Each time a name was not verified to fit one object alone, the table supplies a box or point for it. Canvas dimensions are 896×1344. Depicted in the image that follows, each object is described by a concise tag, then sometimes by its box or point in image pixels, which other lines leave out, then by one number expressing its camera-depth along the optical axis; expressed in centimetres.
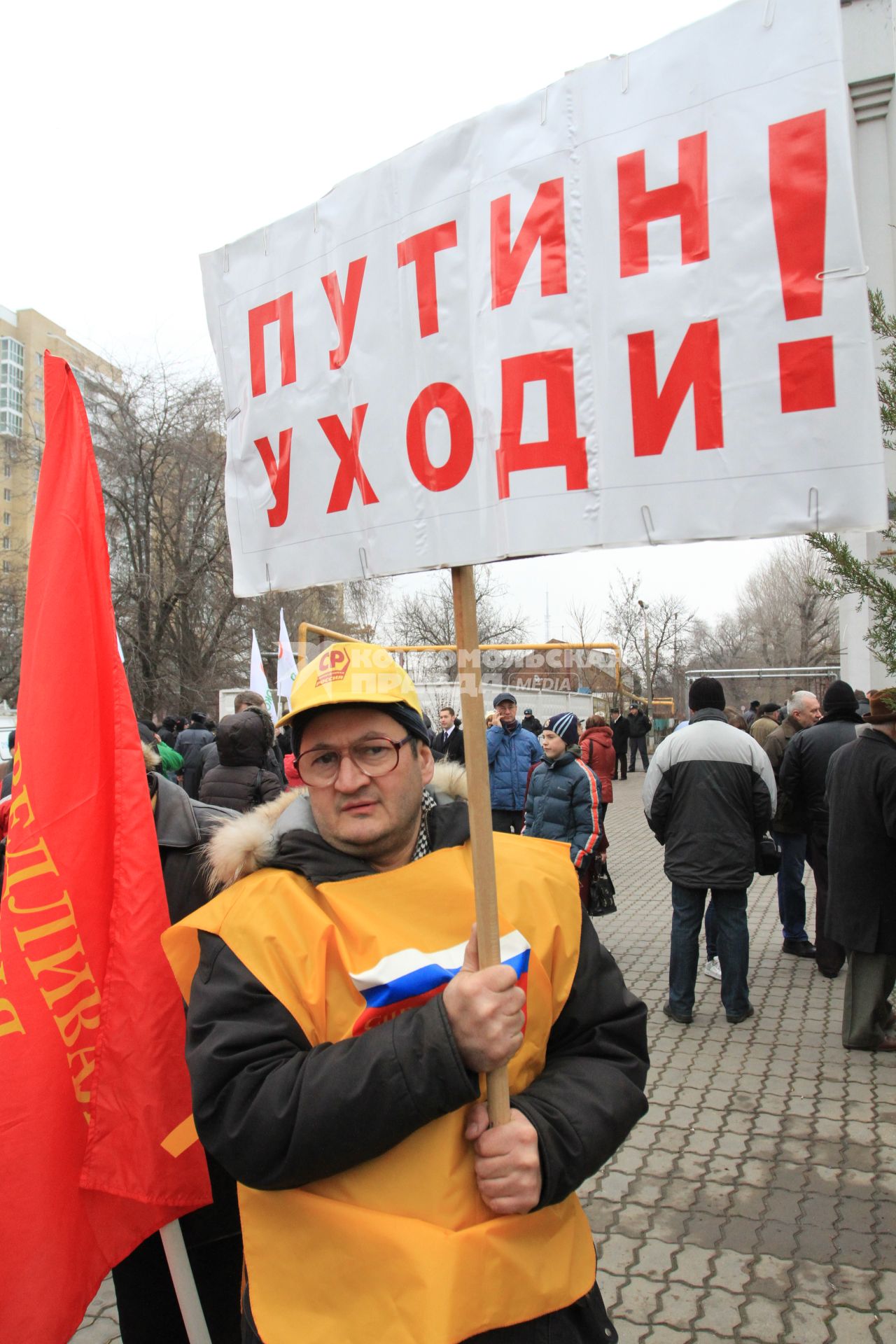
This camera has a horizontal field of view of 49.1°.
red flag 203
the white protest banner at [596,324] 155
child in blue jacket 717
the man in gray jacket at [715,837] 621
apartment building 6234
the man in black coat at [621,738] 2405
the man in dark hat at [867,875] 552
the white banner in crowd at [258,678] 1291
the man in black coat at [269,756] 826
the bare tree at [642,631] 4116
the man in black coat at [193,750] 1028
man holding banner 153
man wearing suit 1301
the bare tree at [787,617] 4053
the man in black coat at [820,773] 728
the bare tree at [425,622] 4806
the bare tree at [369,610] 3008
